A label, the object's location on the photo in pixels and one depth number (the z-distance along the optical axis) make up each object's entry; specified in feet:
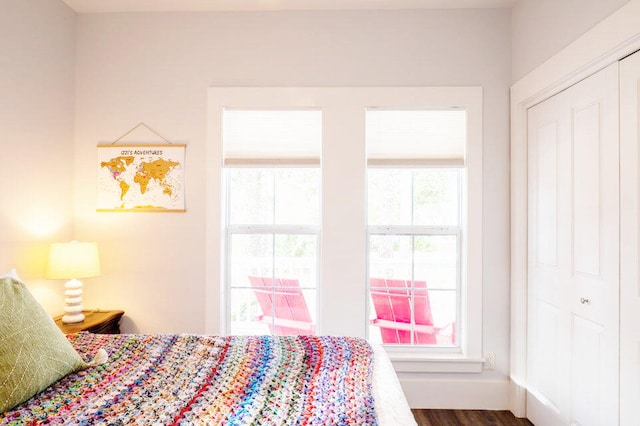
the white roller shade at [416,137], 8.53
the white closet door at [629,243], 5.25
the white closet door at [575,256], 5.75
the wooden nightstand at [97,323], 7.38
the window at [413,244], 8.71
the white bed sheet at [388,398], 3.75
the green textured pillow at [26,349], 3.89
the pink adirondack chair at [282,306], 8.89
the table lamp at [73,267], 7.38
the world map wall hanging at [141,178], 8.64
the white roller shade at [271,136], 8.65
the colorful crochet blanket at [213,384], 3.61
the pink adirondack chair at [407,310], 8.77
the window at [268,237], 8.73
